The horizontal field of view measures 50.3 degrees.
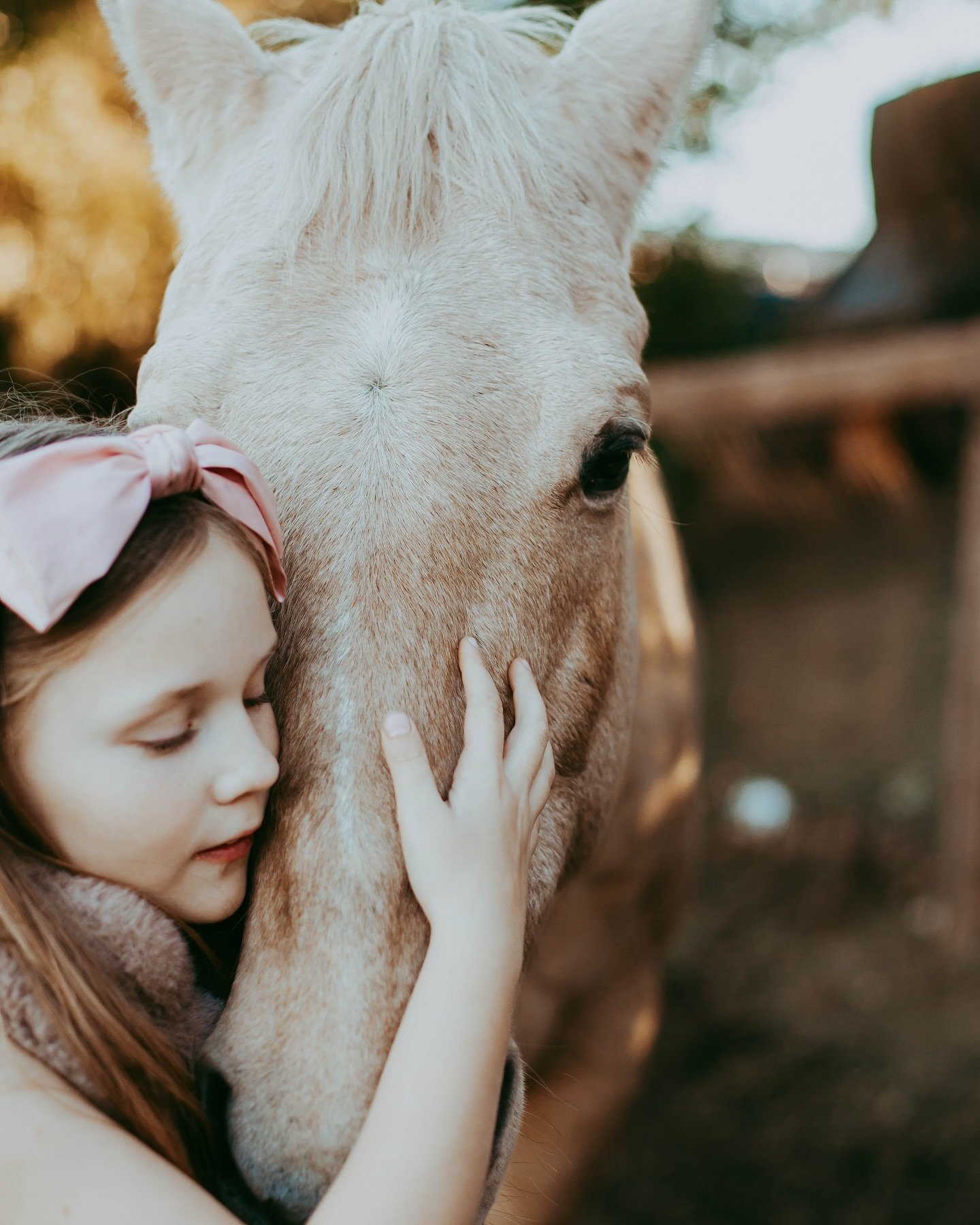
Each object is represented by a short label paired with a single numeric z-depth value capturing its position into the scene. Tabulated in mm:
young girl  887
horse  989
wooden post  3965
